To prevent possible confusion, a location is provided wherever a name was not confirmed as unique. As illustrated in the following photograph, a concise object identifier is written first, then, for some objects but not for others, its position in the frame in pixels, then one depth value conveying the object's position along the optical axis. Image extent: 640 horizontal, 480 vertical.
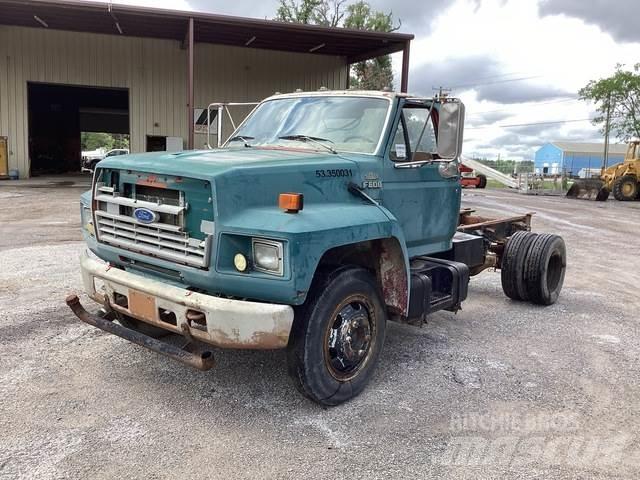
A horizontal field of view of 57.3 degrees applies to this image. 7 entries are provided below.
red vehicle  31.81
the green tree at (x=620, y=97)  37.55
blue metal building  72.19
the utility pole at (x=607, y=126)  38.91
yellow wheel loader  27.06
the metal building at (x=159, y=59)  21.22
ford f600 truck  3.52
